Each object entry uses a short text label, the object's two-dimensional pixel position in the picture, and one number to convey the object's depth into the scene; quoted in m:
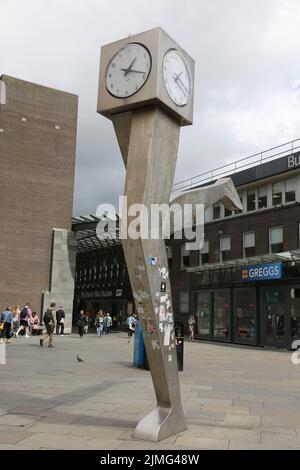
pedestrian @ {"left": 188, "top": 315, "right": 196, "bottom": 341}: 29.62
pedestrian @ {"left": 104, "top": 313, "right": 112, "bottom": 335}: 34.99
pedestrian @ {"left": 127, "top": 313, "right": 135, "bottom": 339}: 27.11
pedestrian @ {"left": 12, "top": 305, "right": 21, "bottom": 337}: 26.90
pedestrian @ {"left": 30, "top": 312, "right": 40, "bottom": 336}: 27.76
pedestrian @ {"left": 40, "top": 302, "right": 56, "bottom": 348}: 18.92
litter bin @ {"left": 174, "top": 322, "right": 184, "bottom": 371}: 13.71
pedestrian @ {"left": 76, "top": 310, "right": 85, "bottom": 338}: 28.61
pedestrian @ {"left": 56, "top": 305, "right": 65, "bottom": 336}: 27.86
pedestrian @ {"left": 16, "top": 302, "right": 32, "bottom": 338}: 26.73
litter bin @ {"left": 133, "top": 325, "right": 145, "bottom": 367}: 14.34
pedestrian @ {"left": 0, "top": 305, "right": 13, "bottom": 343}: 22.01
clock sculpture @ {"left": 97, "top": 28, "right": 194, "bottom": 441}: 6.57
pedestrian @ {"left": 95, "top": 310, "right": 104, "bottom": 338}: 30.91
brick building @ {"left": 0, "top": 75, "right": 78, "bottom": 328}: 31.30
